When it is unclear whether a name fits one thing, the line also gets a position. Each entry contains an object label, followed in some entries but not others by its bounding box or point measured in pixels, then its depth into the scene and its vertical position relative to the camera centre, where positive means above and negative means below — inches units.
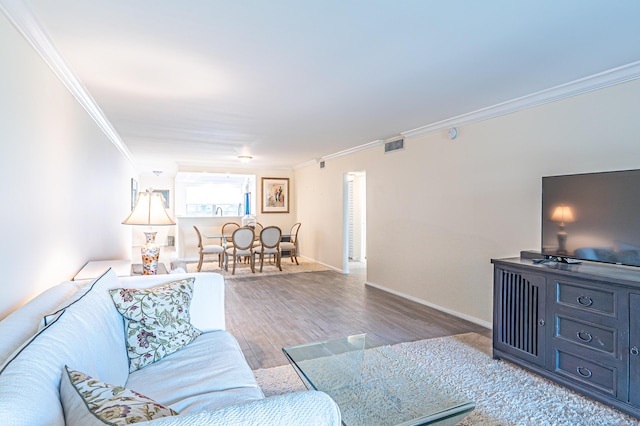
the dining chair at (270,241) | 273.1 -24.0
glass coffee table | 67.4 -40.8
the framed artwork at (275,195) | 342.6 +16.5
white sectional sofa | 28.3 -18.5
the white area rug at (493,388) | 81.5 -49.0
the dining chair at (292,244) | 296.8 -29.2
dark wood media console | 83.0 -31.3
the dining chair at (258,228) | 321.4 -16.2
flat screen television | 89.4 -1.3
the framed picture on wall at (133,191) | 268.7 +16.6
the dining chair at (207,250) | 270.1 -31.0
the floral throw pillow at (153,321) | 69.4 -23.8
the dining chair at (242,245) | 262.4 -26.1
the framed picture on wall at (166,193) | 433.5 +23.0
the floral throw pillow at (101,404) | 29.8 -18.5
